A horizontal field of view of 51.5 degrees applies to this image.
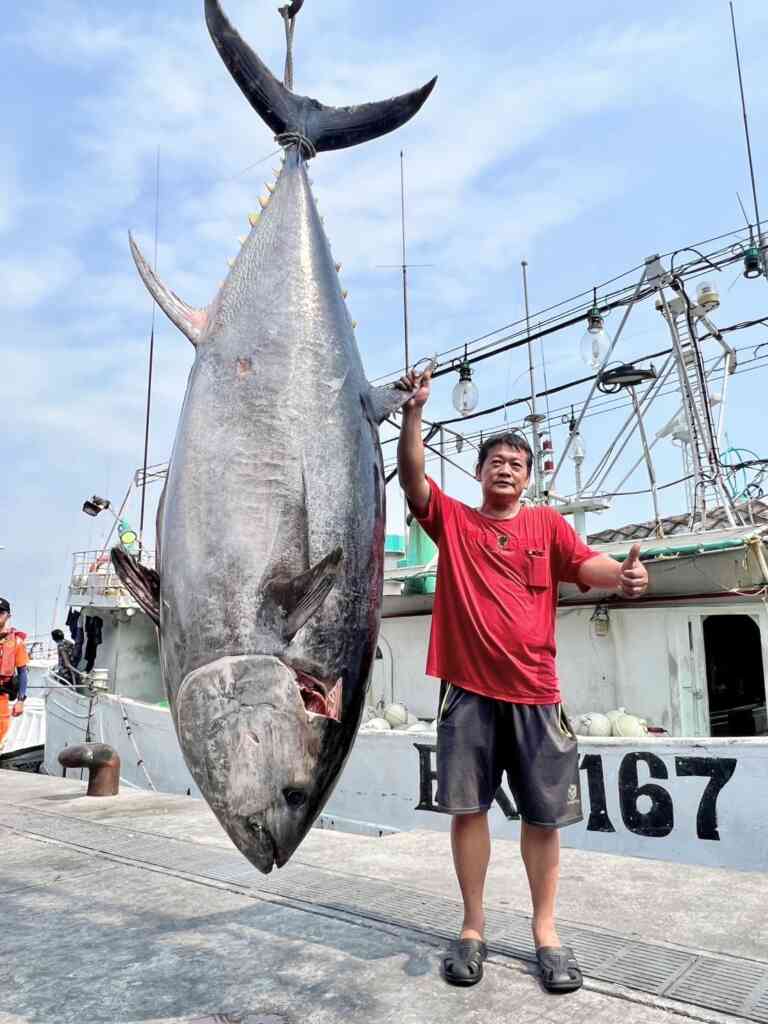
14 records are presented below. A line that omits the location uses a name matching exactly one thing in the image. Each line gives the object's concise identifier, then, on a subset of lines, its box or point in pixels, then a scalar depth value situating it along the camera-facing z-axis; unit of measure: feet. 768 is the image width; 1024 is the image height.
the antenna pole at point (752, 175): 21.85
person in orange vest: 20.54
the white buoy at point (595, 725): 19.10
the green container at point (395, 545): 32.20
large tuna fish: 5.69
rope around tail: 8.11
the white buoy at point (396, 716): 23.24
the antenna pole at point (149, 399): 12.04
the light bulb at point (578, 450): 31.81
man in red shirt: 7.35
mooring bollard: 17.01
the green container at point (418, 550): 27.84
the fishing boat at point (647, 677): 15.56
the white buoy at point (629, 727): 18.84
